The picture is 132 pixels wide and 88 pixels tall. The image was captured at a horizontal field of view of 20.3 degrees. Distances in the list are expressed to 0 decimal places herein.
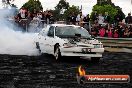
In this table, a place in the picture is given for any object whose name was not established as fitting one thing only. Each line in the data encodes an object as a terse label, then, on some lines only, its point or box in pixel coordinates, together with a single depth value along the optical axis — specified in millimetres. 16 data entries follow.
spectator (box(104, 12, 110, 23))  25078
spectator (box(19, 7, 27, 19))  24652
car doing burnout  14312
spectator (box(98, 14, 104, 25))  23775
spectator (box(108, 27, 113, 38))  22012
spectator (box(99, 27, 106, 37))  22359
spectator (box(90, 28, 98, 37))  22875
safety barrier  20594
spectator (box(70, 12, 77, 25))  25219
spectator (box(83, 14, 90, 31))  24031
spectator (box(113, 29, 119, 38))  21823
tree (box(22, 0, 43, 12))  92100
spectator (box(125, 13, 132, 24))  23797
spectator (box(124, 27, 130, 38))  21791
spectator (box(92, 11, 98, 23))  25355
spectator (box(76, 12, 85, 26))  24414
